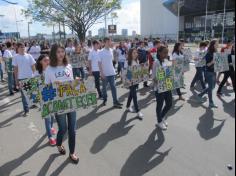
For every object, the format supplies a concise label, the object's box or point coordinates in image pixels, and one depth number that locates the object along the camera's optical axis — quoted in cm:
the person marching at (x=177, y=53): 592
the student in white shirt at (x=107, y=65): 527
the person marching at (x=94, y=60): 588
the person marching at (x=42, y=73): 361
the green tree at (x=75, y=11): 2096
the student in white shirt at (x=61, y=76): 294
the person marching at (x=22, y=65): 488
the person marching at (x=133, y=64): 477
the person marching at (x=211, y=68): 495
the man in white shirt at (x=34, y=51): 1019
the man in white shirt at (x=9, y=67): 704
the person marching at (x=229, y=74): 578
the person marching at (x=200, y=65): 626
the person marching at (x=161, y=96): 390
